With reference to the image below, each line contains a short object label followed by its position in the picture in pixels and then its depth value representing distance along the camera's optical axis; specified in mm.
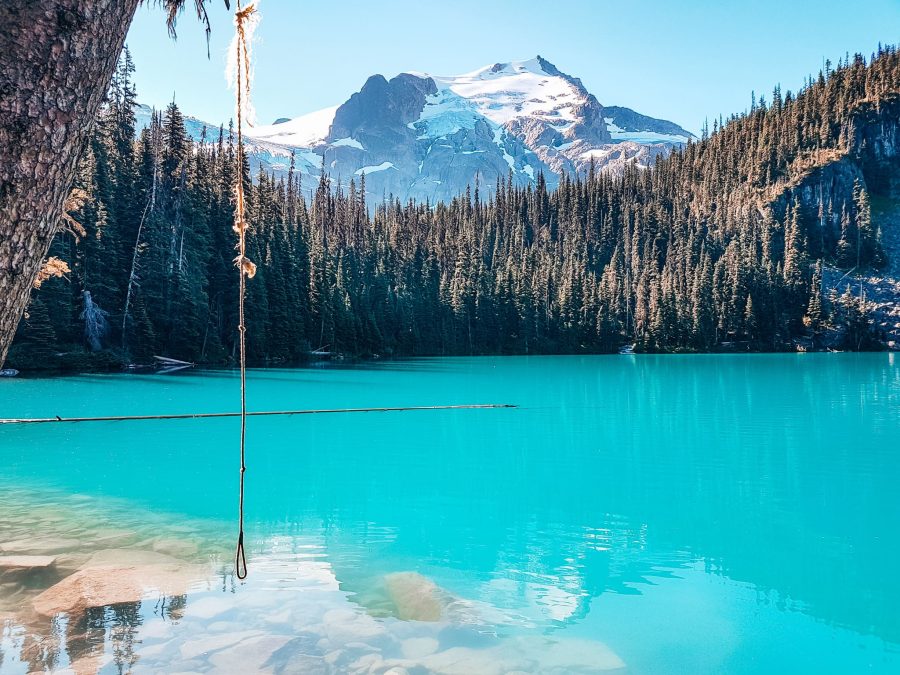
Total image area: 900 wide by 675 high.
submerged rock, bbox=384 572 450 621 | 8109
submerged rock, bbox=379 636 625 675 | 6770
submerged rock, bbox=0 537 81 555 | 10039
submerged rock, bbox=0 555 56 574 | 9075
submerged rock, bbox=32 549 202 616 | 7844
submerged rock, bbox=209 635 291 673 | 6488
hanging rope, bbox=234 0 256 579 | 3039
